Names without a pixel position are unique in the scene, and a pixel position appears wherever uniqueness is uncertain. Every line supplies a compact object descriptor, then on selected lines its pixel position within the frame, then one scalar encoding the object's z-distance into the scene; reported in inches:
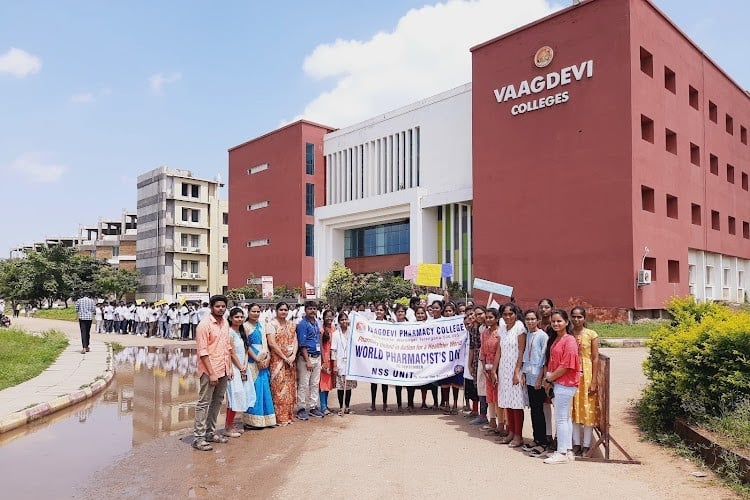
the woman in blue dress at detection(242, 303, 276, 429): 321.4
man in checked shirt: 697.6
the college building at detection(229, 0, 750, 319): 1000.2
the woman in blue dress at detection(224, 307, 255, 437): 307.6
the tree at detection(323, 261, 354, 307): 1375.5
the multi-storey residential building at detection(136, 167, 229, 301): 2551.7
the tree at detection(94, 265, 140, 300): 2413.9
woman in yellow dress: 261.6
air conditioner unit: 967.6
